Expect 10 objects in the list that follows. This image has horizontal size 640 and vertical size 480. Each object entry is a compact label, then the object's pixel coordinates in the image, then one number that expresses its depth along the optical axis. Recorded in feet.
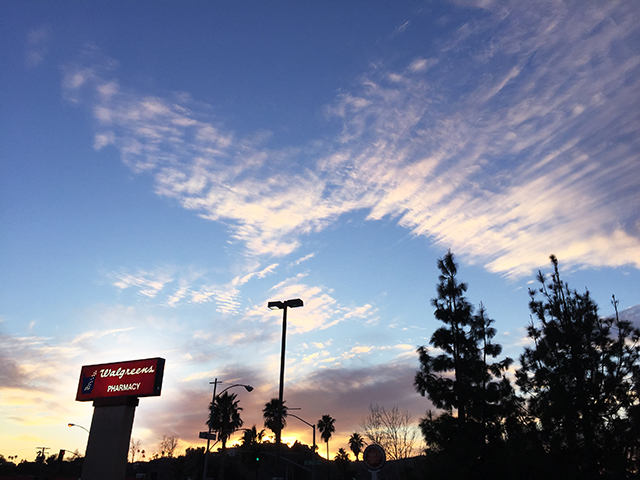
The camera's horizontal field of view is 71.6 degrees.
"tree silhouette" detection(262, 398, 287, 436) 249.55
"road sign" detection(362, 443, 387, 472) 32.35
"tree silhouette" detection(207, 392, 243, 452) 214.48
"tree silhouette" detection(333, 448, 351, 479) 307.99
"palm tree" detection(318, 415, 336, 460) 330.95
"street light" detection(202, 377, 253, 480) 124.26
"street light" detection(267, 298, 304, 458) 84.99
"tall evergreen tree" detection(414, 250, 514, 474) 71.56
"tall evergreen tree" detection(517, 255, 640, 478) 63.67
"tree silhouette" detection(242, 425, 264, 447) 277.23
